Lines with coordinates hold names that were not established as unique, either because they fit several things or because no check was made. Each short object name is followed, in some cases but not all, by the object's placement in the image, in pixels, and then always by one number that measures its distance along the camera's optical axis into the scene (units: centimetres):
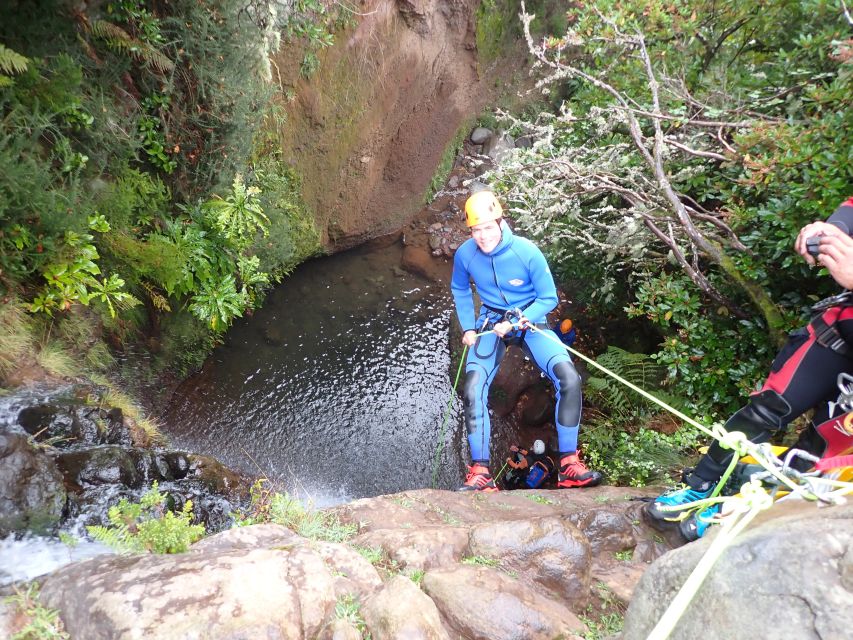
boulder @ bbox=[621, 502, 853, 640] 125
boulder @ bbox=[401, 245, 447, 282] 924
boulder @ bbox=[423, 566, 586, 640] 222
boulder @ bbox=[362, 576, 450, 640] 206
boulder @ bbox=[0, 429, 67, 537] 352
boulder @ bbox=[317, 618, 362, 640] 201
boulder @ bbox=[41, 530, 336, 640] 187
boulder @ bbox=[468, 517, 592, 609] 272
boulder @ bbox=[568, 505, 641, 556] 327
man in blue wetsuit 465
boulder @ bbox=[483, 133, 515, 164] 1141
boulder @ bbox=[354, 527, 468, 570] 274
